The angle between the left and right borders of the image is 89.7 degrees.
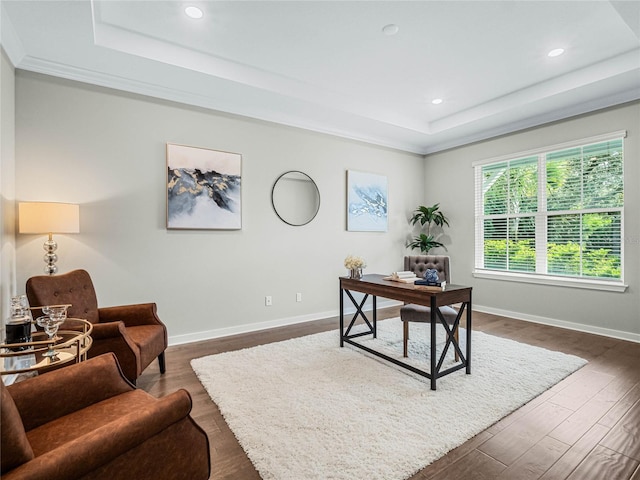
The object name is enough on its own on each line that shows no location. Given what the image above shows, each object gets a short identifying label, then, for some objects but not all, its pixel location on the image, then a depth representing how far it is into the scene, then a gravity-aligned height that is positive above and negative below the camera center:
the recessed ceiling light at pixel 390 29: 2.69 +1.78
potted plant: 5.36 +0.29
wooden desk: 2.47 -0.51
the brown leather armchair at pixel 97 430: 0.94 -0.68
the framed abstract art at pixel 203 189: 3.48 +0.58
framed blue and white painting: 4.86 +0.58
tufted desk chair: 3.01 -0.44
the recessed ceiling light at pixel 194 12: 2.46 +1.78
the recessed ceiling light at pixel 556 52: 3.04 +1.78
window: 3.78 +0.31
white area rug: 1.71 -1.15
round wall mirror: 4.24 +0.57
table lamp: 2.51 +0.19
